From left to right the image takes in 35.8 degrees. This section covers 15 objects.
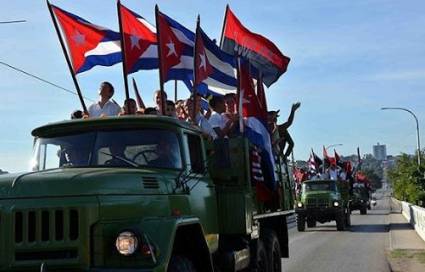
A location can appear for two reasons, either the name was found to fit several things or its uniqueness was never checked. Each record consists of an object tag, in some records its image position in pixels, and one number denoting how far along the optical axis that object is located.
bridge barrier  22.06
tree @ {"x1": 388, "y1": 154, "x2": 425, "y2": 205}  39.03
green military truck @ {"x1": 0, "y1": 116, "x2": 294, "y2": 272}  5.27
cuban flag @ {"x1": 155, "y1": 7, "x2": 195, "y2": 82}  10.05
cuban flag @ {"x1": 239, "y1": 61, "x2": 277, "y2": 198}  9.42
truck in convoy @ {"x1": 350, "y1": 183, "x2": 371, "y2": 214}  44.09
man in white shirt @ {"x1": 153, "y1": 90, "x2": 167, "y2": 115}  7.96
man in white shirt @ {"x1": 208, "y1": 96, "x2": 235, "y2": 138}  8.77
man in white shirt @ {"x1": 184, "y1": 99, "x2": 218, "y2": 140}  8.29
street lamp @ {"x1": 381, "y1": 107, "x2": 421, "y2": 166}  45.90
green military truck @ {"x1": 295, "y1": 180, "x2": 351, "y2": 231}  28.88
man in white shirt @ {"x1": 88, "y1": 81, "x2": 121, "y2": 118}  8.28
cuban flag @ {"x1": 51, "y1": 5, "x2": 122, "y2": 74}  11.00
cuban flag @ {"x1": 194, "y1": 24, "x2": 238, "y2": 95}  9.74
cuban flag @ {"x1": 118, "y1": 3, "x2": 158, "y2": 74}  10.88
